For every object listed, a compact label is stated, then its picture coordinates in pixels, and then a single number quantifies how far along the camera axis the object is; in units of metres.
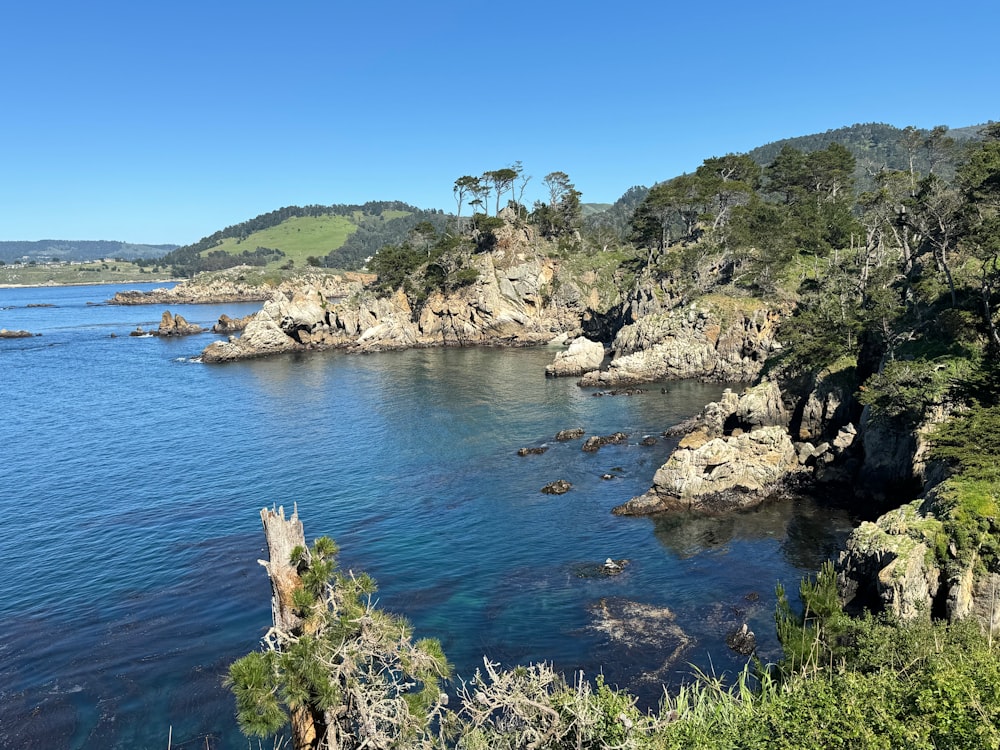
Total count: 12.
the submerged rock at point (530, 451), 57.62
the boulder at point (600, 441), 57.56
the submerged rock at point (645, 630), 27.88
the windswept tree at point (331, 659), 12.25
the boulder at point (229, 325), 159.38
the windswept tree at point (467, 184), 144.62
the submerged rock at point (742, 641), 27.84
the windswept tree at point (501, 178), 143.75
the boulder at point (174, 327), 157.19
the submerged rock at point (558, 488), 48.34
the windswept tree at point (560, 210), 144.62
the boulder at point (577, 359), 92.00
